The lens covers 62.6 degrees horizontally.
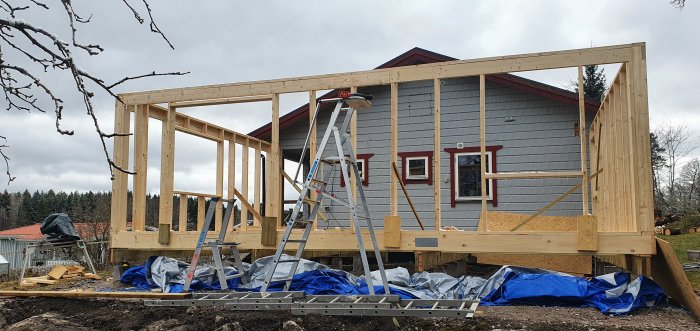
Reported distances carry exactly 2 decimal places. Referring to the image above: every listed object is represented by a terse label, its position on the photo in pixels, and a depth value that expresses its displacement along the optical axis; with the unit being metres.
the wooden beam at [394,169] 8.01
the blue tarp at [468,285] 7.32
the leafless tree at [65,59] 2.22
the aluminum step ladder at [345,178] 6.41
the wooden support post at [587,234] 7.01
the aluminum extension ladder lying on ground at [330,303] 5.80
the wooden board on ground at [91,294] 6.95
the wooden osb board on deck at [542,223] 10.88
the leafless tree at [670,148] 32.41
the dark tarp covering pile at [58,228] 13.52
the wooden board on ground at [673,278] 6.65
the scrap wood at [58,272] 12.00
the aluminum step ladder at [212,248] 7.17
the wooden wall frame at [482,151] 7.02
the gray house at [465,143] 11.84
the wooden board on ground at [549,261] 9.43
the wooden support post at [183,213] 9.73
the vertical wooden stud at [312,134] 8.38
